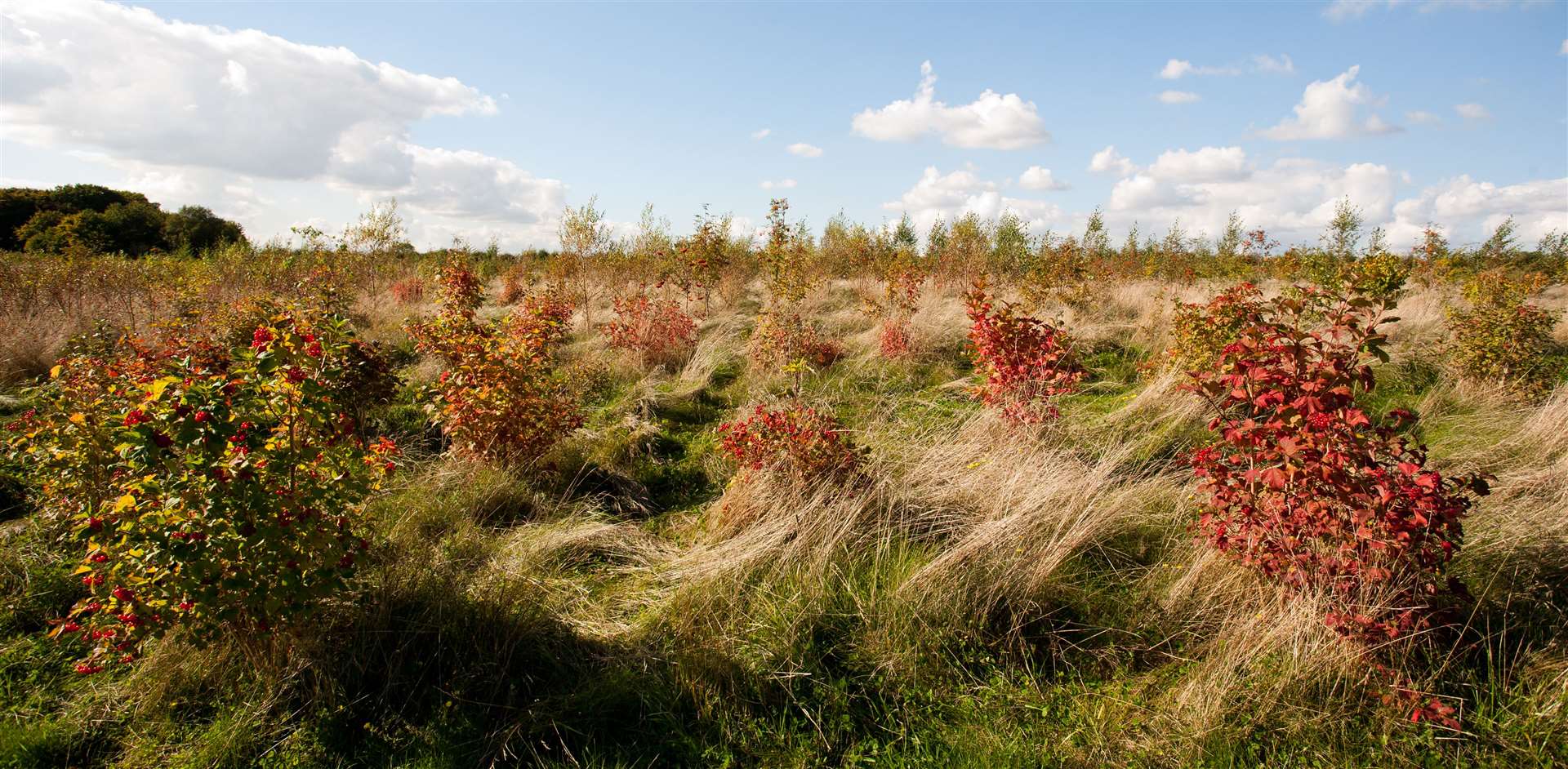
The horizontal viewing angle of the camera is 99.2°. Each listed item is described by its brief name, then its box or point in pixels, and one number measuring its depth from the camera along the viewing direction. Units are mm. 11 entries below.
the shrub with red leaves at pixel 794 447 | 3883
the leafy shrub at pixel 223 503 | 2115
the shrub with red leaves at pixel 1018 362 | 4809
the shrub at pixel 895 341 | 7945
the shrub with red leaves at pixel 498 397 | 4473
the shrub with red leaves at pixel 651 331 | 8461
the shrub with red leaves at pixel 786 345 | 7766
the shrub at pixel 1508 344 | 5625
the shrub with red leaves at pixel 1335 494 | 2395
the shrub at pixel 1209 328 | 5855
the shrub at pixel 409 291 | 14203
